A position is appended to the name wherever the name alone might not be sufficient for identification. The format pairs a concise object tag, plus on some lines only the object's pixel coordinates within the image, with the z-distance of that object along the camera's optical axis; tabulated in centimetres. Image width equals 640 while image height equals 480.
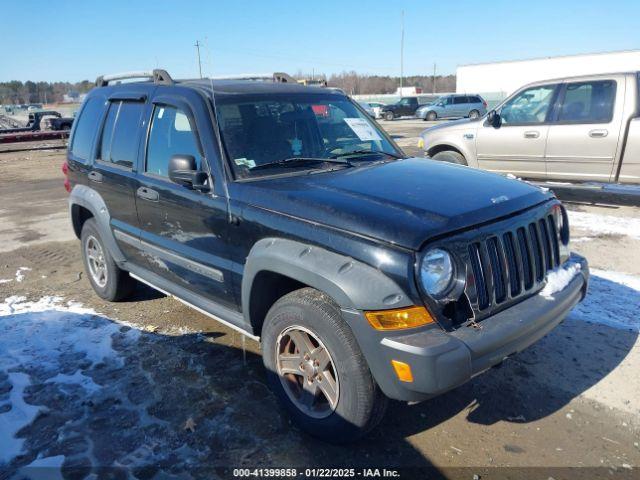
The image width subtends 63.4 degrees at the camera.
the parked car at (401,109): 4231
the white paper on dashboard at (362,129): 413
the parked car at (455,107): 3534
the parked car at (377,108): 4222
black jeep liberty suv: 248
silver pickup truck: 762
